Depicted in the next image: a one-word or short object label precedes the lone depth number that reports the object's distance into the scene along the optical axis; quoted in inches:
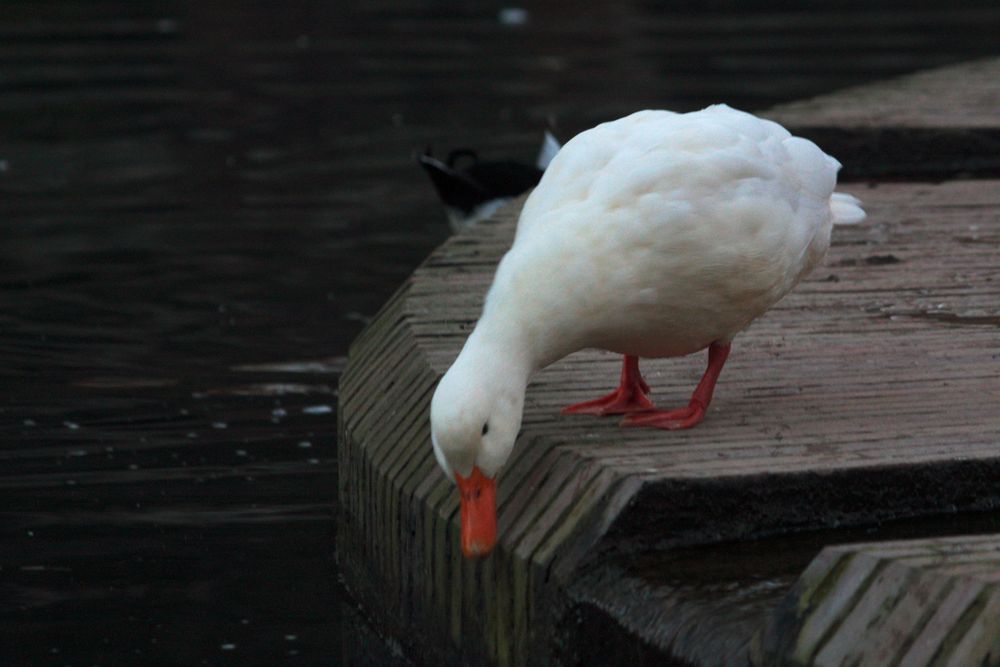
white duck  335.9
